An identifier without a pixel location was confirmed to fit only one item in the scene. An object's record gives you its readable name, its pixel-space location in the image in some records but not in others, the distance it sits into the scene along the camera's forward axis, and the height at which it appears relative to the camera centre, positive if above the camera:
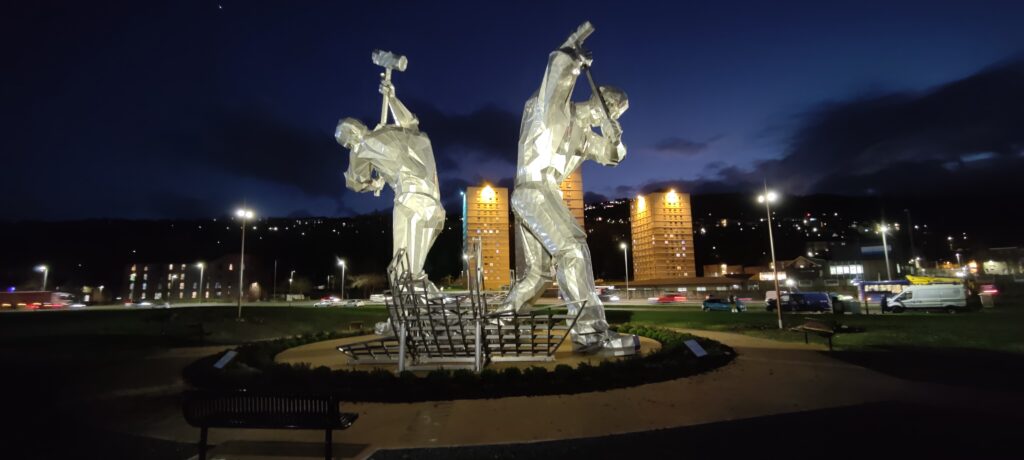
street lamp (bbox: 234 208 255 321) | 29.90 +4.94
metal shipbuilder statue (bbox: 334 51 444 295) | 16.31 +4.24
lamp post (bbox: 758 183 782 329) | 22.82 +3.89
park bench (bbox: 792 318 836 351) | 13.23 -1.33
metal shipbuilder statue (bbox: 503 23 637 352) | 12.44 +3.10
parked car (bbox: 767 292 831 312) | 31.34 -1.37
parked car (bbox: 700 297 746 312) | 34.40 -1.65
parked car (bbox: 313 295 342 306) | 57.41 -1.16
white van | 27.64 -1.22
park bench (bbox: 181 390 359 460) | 5.42 -1.31
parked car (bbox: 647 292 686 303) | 47.41 -1.41
